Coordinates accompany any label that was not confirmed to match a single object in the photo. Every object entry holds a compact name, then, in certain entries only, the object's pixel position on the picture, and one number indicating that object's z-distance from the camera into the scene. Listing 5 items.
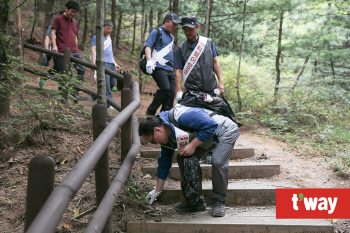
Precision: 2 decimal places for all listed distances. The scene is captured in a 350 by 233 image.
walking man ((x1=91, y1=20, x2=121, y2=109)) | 5.99
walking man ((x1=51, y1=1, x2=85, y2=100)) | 5.93
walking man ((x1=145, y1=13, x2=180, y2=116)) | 4.92
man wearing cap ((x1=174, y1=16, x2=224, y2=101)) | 4.12
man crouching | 2.84
